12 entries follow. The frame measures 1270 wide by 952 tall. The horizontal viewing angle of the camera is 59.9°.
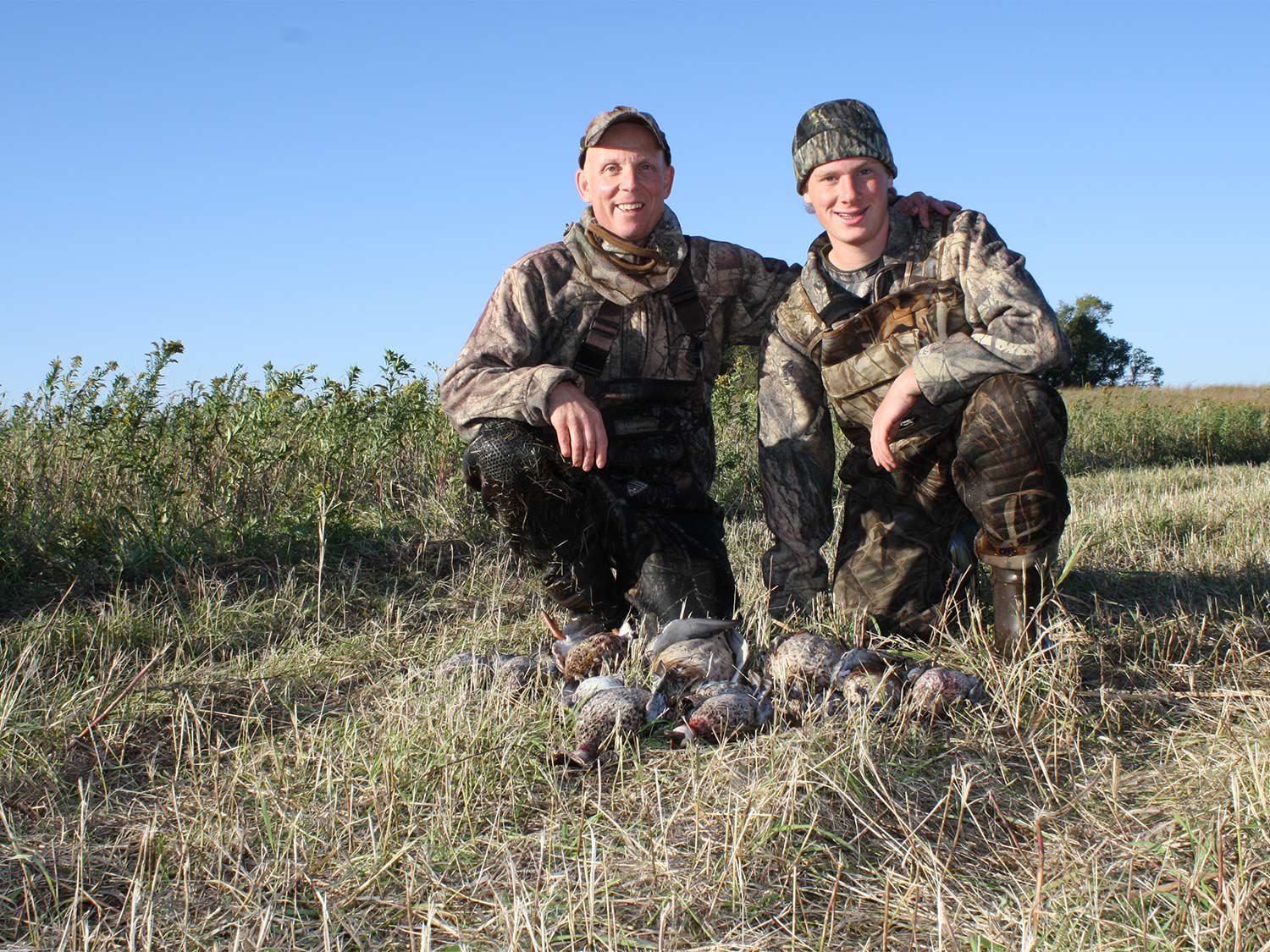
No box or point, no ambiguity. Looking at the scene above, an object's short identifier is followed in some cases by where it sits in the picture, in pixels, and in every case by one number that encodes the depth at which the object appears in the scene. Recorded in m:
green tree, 38.53
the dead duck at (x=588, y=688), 3.14
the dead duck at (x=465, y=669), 3.35
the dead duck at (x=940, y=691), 3.03
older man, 4.02
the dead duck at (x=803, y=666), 3.21
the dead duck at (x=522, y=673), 3.34
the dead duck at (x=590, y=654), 3.55
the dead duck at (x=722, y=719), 2.89
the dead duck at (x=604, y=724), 2.80
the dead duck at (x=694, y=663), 3.27
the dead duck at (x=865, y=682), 3.03
